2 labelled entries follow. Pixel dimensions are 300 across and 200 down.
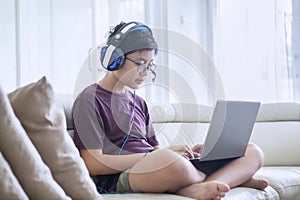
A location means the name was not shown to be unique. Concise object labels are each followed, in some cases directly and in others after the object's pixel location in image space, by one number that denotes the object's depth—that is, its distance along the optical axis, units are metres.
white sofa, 2.66
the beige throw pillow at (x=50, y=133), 1.15
